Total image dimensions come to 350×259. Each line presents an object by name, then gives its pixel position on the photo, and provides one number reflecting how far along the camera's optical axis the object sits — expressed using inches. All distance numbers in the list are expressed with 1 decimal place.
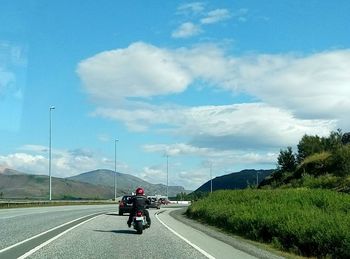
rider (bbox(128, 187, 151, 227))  1021.8
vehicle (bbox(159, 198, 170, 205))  4234.7
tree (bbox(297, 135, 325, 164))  3181.6
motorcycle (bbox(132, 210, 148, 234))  987.9
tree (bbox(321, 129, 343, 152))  2981.3
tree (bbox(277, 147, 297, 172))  3324.6
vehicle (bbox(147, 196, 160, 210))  3150.1
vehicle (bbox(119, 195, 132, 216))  1840.6
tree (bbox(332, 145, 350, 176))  2076.4
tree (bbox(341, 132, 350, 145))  3402.6
